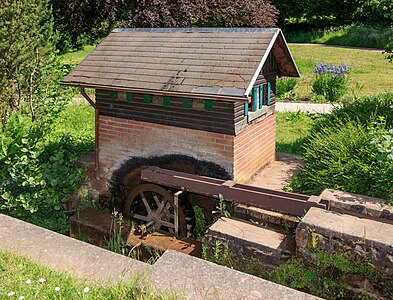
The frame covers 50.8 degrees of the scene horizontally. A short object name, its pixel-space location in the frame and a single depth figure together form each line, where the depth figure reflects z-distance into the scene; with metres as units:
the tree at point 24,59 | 8.83
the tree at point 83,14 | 16.64
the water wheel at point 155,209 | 6.50
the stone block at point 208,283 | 2.97
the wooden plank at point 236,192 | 5.20
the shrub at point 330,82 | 13.76
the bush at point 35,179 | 7.13
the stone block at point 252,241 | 4.75
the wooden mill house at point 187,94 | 5.82
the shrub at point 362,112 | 7.42
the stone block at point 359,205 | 5.05
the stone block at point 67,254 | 3.44
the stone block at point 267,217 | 5.37
